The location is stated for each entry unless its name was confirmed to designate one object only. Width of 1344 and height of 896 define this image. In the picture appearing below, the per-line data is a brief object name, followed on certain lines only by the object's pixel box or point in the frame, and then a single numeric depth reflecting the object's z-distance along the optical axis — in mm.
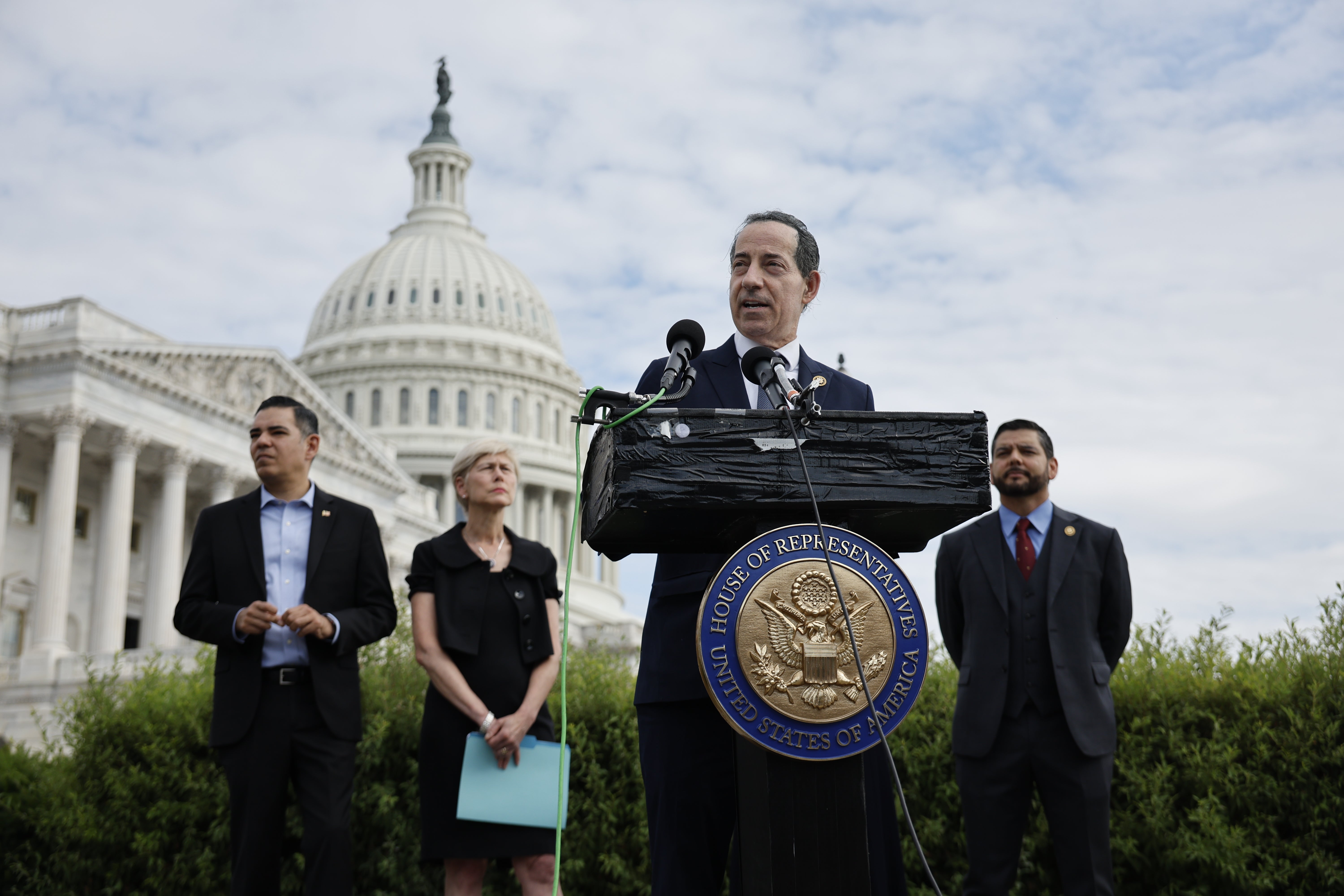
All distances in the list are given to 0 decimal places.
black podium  2842
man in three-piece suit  5012
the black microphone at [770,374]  3006
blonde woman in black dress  5516
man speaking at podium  3270
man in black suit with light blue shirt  5141
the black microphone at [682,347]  3145
